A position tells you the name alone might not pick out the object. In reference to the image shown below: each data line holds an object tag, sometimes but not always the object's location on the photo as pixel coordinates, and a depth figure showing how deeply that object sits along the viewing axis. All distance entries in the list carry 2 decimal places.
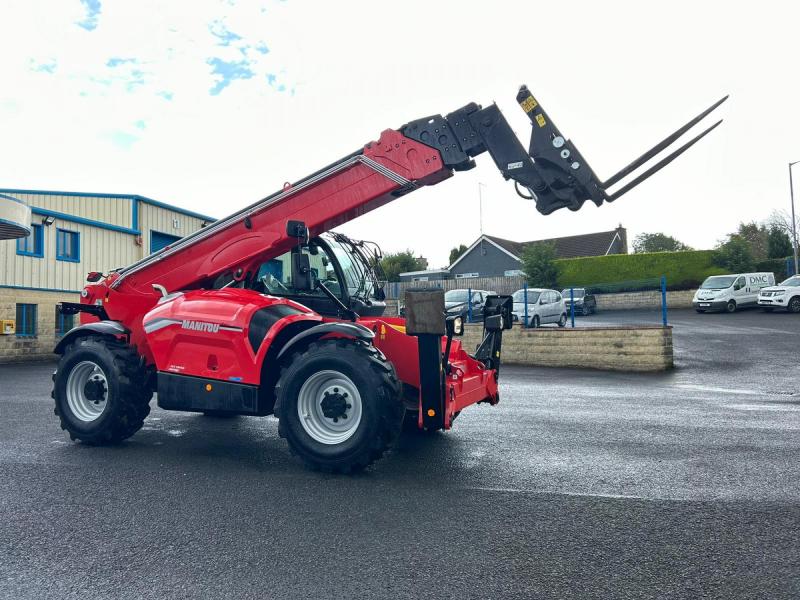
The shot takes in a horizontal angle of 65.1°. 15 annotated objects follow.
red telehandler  5.30
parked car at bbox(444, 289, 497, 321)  22.33
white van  29.17
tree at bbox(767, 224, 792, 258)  39.06
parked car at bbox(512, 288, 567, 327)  23.06
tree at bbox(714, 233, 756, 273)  36.38
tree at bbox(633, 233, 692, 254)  67.94
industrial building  19.77
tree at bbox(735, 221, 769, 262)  48.12
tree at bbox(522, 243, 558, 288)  39.88
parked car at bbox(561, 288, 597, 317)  33.44
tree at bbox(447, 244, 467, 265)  59.91
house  54.25
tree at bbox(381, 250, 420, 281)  52.56
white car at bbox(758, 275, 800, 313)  27.52
